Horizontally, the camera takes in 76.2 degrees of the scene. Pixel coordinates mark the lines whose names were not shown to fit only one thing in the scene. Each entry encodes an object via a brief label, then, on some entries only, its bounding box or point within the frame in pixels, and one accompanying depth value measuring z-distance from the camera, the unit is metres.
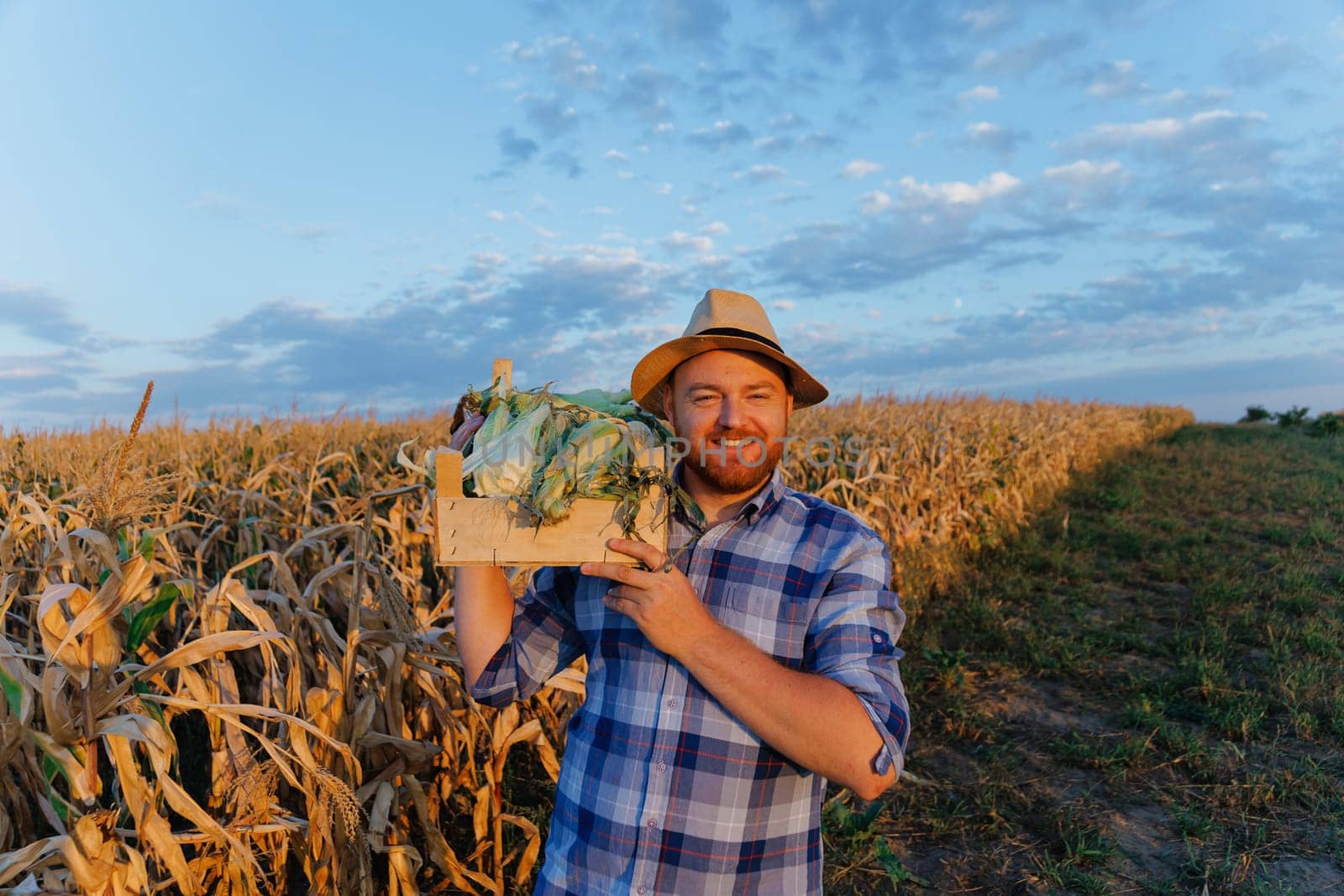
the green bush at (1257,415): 38.28
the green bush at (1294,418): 32.94
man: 1.88
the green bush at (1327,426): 28.41
